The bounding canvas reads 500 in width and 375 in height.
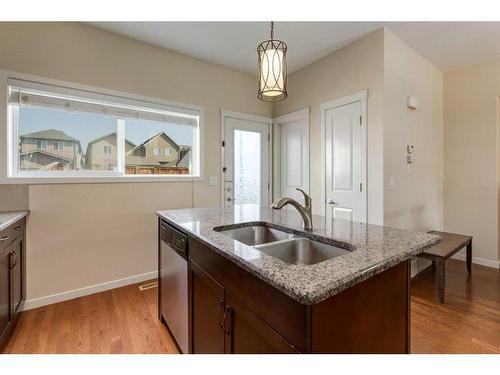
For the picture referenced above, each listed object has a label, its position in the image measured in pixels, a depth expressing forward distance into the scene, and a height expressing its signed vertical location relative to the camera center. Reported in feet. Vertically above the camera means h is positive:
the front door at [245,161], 11.53 +1.25
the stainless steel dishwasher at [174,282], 5.03 -2.08
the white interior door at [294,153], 11.41 +1.63
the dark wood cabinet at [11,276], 5.52 -2.17
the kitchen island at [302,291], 2.52 -1.26
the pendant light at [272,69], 4.98 +2.33
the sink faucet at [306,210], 4.55 -0.45
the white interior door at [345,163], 9.09 +0.91
